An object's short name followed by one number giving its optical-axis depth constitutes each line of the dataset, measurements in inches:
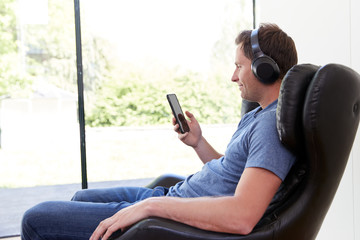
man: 43.9
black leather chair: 43.4
